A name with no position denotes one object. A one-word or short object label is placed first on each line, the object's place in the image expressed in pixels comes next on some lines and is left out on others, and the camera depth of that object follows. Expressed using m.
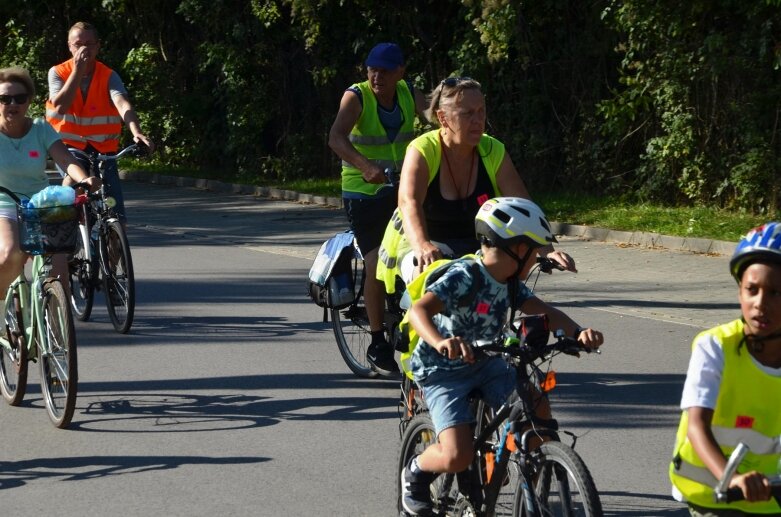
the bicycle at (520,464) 8.02
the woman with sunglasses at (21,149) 14.45
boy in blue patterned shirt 8.95
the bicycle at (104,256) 19.03
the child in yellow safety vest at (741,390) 6.76
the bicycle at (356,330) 16.06
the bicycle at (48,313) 13.57
